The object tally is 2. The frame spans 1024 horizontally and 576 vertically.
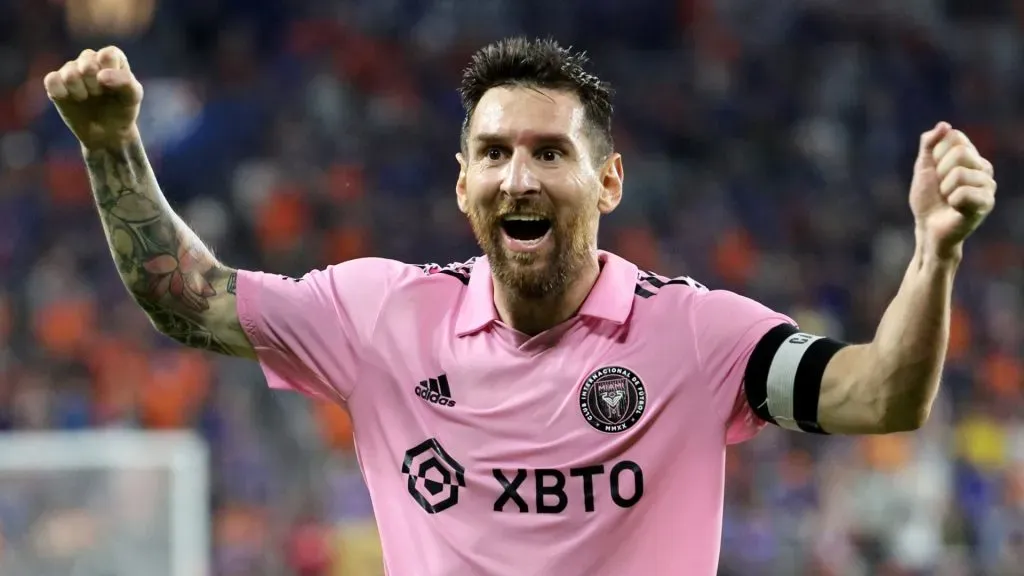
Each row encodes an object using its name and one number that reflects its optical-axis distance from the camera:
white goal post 12.79
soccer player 5.18
